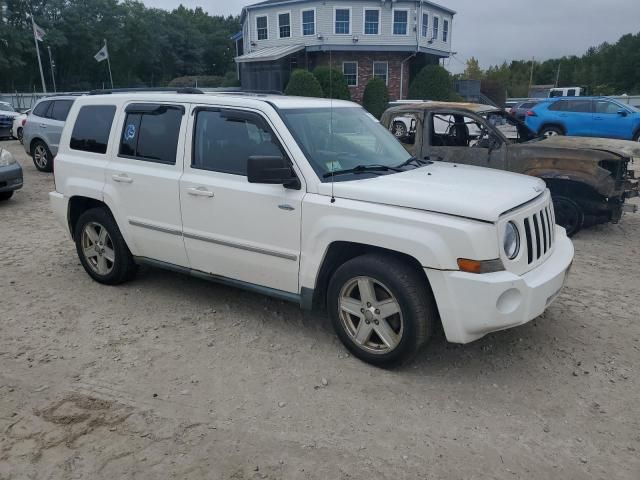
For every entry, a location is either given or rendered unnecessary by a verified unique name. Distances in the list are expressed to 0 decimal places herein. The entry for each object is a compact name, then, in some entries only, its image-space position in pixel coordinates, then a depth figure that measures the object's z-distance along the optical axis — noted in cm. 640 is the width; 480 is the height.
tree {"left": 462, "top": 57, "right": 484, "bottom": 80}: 6319
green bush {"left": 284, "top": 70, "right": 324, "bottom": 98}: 2916
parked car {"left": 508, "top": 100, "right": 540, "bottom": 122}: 2831
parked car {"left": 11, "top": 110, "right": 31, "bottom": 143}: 1728
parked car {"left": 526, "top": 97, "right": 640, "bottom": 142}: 1736
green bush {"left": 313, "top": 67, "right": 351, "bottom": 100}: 2902
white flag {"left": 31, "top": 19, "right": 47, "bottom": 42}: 3242
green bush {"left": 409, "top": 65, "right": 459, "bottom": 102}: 3481
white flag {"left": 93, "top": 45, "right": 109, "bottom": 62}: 3547
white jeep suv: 345
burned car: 721
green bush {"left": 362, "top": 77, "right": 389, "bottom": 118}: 3141
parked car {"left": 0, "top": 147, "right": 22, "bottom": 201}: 938
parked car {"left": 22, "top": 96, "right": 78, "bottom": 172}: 1256
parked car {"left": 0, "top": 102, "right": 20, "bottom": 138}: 2091
